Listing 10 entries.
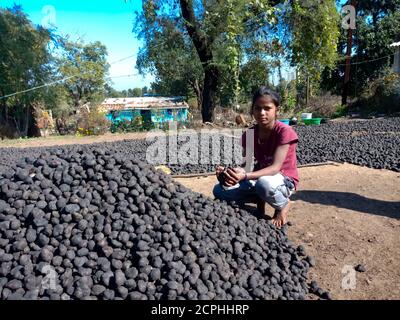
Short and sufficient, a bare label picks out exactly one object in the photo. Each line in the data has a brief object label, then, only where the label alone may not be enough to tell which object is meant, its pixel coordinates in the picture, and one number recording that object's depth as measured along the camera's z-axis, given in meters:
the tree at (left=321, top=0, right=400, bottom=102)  20.08
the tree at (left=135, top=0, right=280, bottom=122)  10.43
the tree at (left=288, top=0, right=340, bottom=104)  11.60
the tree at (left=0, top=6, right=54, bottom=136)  14.12
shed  27.88
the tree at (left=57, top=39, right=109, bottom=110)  18.28
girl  2.77
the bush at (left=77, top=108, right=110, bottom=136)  14.16
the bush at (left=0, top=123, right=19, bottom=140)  14.43
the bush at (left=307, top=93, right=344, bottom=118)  17.42
